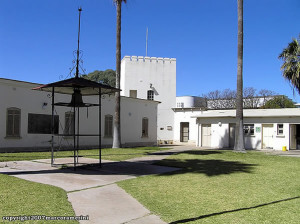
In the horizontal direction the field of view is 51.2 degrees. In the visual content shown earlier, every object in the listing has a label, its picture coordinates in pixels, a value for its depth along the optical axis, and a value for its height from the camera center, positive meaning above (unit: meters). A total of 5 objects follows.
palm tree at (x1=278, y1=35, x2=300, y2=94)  19.91 +4.09
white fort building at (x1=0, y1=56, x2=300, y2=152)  18.31 +0.44
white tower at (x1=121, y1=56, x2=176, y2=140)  34.53 +4.98
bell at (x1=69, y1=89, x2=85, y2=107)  10.98 +0.81
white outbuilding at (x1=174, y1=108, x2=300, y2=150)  23.84 -0.25
